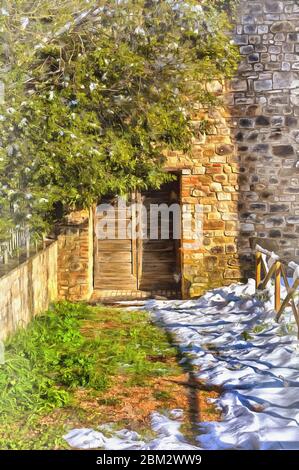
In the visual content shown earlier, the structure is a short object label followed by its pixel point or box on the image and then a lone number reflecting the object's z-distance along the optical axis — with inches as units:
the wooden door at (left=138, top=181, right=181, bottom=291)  398.6
